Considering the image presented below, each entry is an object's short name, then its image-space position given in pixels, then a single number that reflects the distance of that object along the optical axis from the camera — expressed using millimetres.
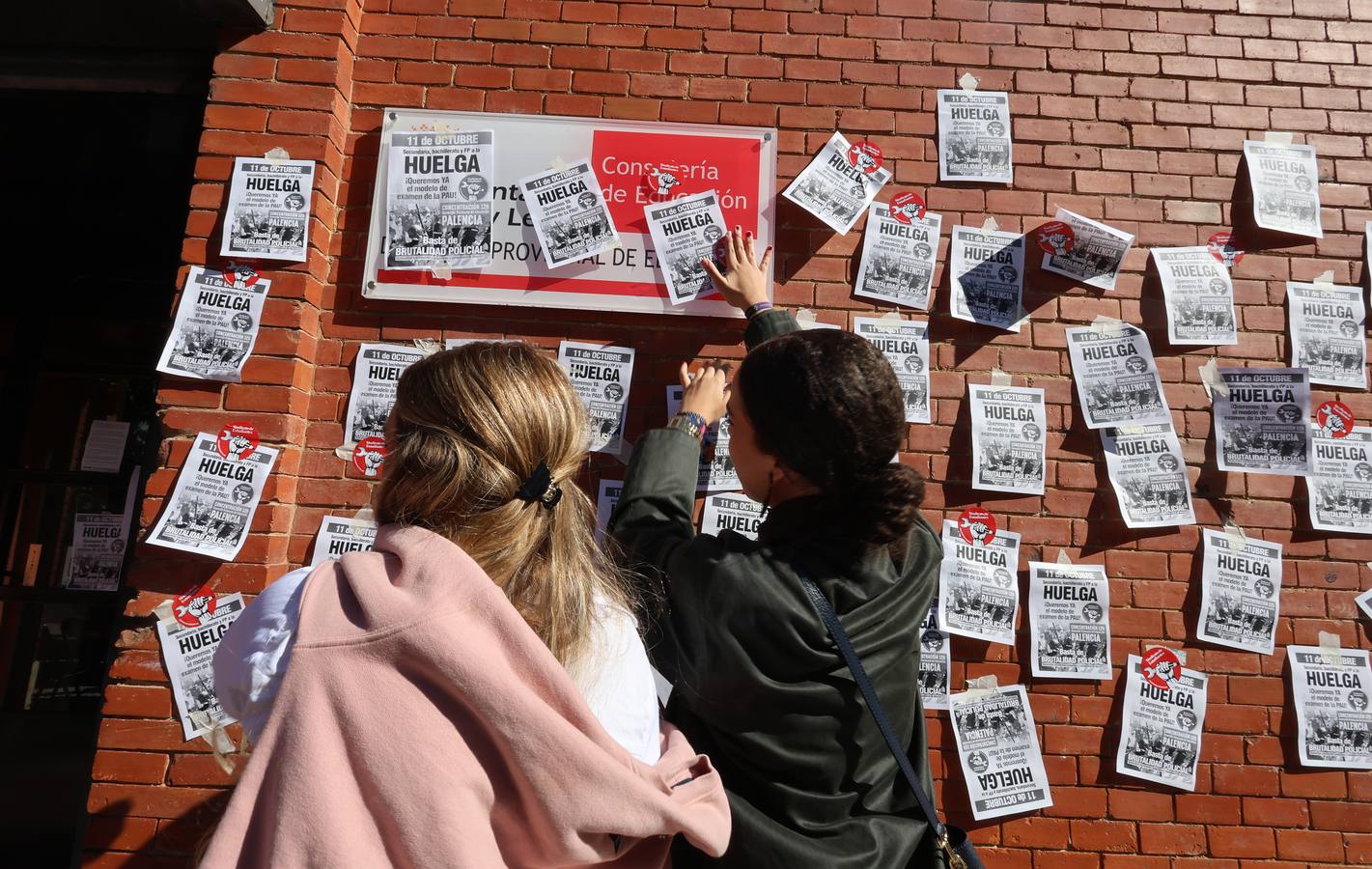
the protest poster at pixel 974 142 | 2924
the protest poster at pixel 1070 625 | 2725
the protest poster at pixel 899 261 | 2869
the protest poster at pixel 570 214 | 2857
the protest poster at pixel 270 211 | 2768
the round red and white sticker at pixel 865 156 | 2916
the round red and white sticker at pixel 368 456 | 2795
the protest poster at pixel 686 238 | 2836
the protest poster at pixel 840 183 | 2879
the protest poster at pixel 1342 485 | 2777
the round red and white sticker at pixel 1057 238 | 2877
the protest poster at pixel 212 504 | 2645
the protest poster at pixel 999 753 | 2652
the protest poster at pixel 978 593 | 2730
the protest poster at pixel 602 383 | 2803
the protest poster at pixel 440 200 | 2867
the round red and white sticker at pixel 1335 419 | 2816
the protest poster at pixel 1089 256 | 2852
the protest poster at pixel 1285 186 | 2898
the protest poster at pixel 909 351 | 2820
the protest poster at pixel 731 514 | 2752
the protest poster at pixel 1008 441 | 2787
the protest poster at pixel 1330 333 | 2842
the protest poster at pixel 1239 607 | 2725
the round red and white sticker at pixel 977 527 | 2766
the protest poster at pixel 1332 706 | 2680
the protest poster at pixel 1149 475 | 2771
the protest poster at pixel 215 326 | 2719
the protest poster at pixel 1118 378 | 2816
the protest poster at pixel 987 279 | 2863
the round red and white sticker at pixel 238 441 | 2684
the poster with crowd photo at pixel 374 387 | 2807
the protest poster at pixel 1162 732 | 2666
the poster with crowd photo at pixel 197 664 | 2596
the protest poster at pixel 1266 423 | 2797
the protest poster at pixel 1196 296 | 2848
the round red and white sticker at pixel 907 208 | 2906
